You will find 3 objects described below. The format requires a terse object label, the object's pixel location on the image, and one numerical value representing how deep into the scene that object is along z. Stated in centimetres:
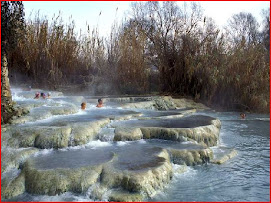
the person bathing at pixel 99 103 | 907
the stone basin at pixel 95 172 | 406
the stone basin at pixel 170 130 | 606
